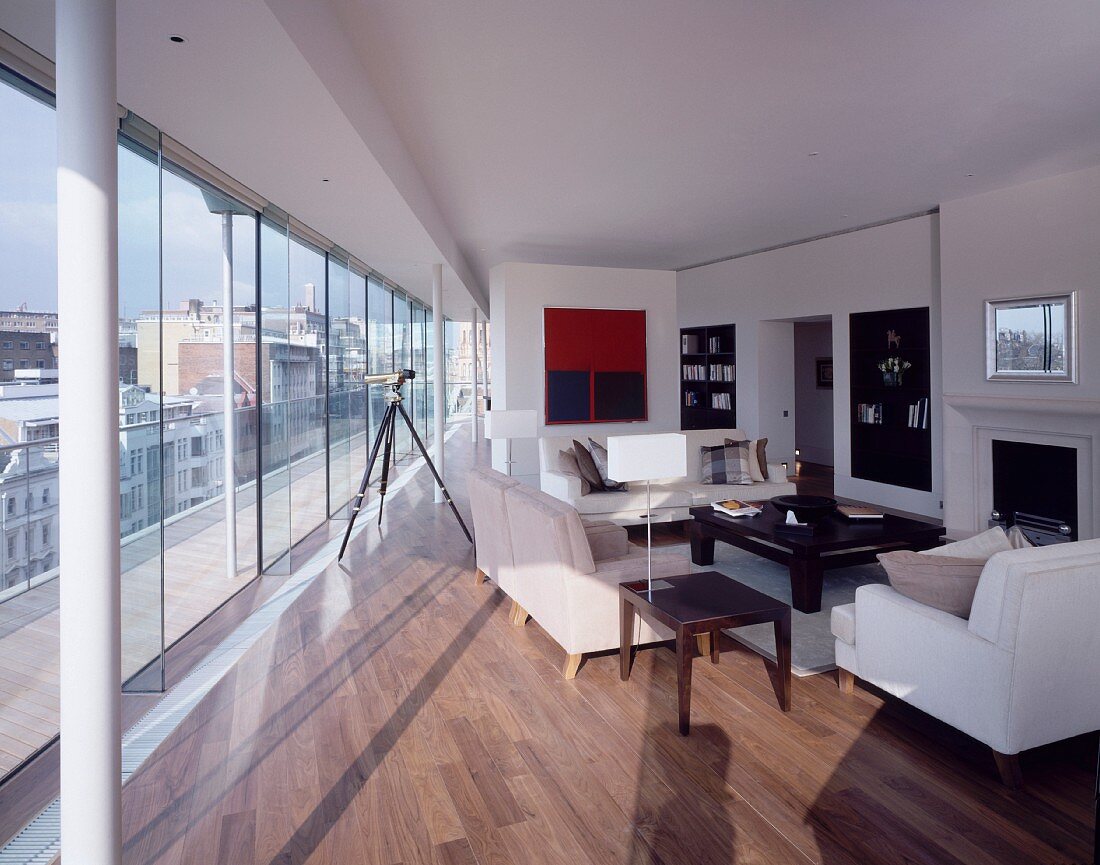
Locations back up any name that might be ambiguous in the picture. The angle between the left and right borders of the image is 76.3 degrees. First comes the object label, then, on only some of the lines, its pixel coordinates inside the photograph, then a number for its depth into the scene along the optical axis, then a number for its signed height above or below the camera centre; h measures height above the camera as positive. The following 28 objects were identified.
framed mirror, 5.72 +0.73
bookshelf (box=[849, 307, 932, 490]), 7.43 +0.25
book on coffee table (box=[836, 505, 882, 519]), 4.89 -0.61
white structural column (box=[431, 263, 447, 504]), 7.92 +0.91
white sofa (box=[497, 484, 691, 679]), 3.30 -0.72
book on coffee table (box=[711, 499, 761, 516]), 5.13 -0.60
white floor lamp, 5.41 +0.05
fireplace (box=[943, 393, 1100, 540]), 5.61 -0.27
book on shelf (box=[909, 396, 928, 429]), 7.33 +0.12
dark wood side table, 2.82 -0.77
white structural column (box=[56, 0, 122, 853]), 1.59 +0.03
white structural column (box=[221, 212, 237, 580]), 4.54 +0.46
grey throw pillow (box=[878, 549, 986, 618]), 2.67 -0.60
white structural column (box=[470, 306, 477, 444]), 14.00 +1.40
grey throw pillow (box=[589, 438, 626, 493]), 6.28 -0.30
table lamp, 3.06 -0.12
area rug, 3.56 -1.09
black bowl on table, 4.74 -0.55
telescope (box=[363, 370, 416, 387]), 5.64 +0.44
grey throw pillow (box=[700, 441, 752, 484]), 6.43 -0.33
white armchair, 2.34 -0.80
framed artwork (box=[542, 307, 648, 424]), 8.92 +0.83
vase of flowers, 7.54 +0.61
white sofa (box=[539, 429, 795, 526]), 6.03 -0.57
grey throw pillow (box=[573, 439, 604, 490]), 6.22 -0.34
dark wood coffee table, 4.21 -0.73
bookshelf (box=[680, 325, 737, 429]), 10.16 +0.77
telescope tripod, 5.41 -0.10
